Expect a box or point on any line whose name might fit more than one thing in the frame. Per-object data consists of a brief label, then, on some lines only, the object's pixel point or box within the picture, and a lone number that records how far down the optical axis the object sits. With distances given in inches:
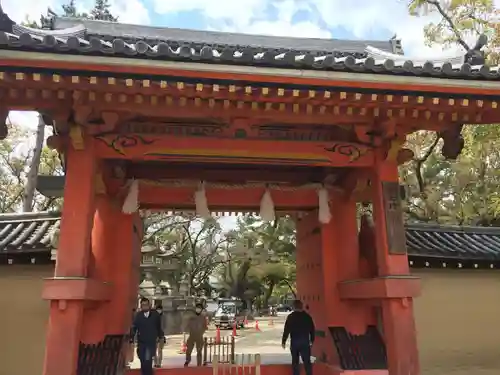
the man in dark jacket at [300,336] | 267.6
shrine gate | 185.6
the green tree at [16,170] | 836.7
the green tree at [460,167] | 490.0
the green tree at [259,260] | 1168.2
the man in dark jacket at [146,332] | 254.8
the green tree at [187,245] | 1003.9
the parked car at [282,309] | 2284.7
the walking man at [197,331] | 331.0
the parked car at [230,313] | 1043.3
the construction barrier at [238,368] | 242.8
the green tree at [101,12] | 878.1
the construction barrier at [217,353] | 317.1
